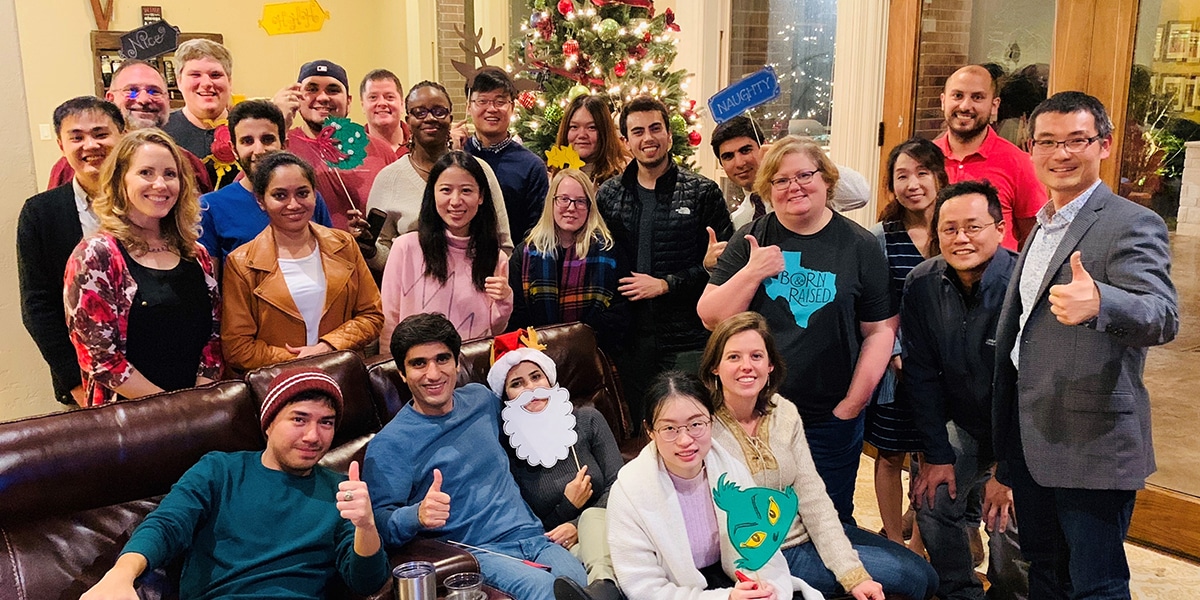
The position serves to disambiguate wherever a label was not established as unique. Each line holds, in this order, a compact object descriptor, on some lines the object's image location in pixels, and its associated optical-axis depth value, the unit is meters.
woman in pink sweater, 3.11
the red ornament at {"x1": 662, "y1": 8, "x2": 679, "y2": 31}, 5.62
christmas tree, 5.39
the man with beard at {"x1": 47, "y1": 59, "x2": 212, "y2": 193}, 3.80
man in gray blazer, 2.17
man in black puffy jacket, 3.43
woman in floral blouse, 2.55
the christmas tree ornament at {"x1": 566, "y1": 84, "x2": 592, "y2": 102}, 5.31
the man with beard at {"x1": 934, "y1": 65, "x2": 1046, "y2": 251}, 3.42
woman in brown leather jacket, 2.87
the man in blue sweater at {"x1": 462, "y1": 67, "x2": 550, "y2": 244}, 3.81
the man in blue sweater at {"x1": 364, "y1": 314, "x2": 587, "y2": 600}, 2.48
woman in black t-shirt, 2.64
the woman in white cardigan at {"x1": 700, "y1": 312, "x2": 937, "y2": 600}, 2.47
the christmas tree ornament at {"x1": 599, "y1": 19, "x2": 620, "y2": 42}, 5.36
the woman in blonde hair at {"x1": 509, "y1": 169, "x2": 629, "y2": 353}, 3.35
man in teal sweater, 2.13
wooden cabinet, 7.77
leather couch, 2.10
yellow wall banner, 4.48
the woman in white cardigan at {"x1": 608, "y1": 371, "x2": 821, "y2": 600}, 2.27
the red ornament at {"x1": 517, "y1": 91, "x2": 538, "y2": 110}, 5.43
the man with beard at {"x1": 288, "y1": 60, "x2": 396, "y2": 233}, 3.59
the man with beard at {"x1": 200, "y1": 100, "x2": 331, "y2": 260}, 3.08
